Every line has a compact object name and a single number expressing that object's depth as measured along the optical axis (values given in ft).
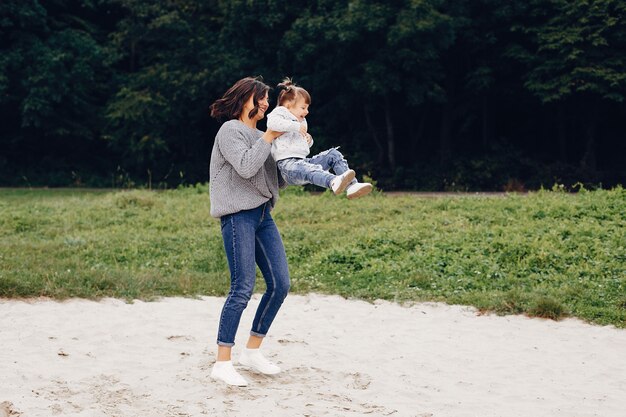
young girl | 17.95
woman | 17.85
